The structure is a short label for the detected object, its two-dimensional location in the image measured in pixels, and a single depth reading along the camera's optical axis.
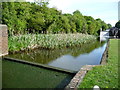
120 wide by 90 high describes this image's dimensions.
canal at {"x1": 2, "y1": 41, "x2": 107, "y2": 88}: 3.23
